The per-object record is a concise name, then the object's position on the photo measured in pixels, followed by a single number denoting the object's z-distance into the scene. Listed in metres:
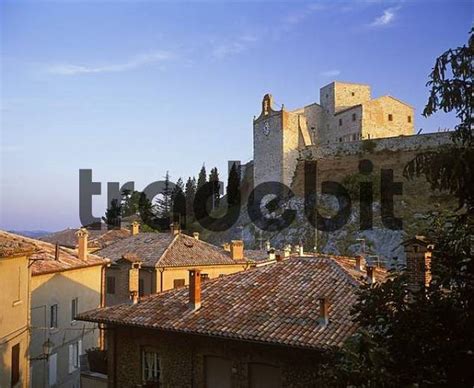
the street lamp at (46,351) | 18.03
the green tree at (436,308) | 5.39
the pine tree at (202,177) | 80.11
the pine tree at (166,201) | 79.97
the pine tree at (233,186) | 67.50
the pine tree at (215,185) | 76.19
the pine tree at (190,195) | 74.46
